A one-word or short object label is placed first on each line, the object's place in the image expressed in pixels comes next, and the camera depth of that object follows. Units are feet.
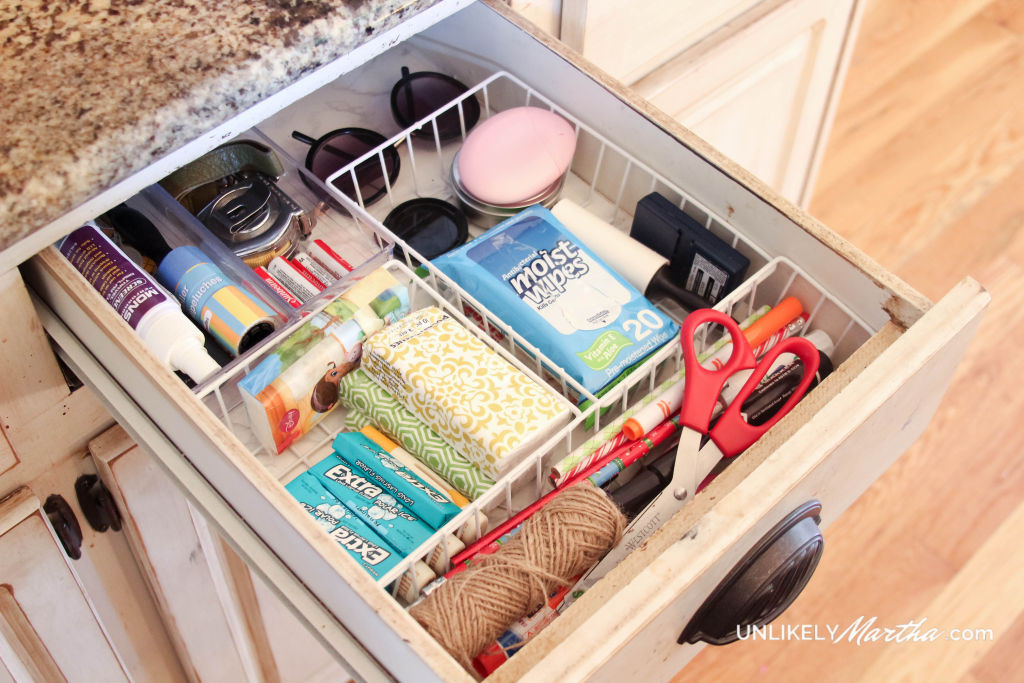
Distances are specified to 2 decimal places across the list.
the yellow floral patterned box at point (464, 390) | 2.05
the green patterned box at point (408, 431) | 2.12
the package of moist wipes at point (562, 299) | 2.27
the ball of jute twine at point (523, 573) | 1.82
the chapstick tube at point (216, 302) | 2.15
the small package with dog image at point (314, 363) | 2.09
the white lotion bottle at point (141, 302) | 2.05
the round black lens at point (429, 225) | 2.60
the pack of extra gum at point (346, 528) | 1.95
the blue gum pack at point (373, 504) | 2.01
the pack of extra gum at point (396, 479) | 2.03
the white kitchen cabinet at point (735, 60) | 3.12
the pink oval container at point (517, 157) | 2.65
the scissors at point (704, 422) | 2.08
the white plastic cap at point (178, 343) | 2.05
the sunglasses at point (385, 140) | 2.72
